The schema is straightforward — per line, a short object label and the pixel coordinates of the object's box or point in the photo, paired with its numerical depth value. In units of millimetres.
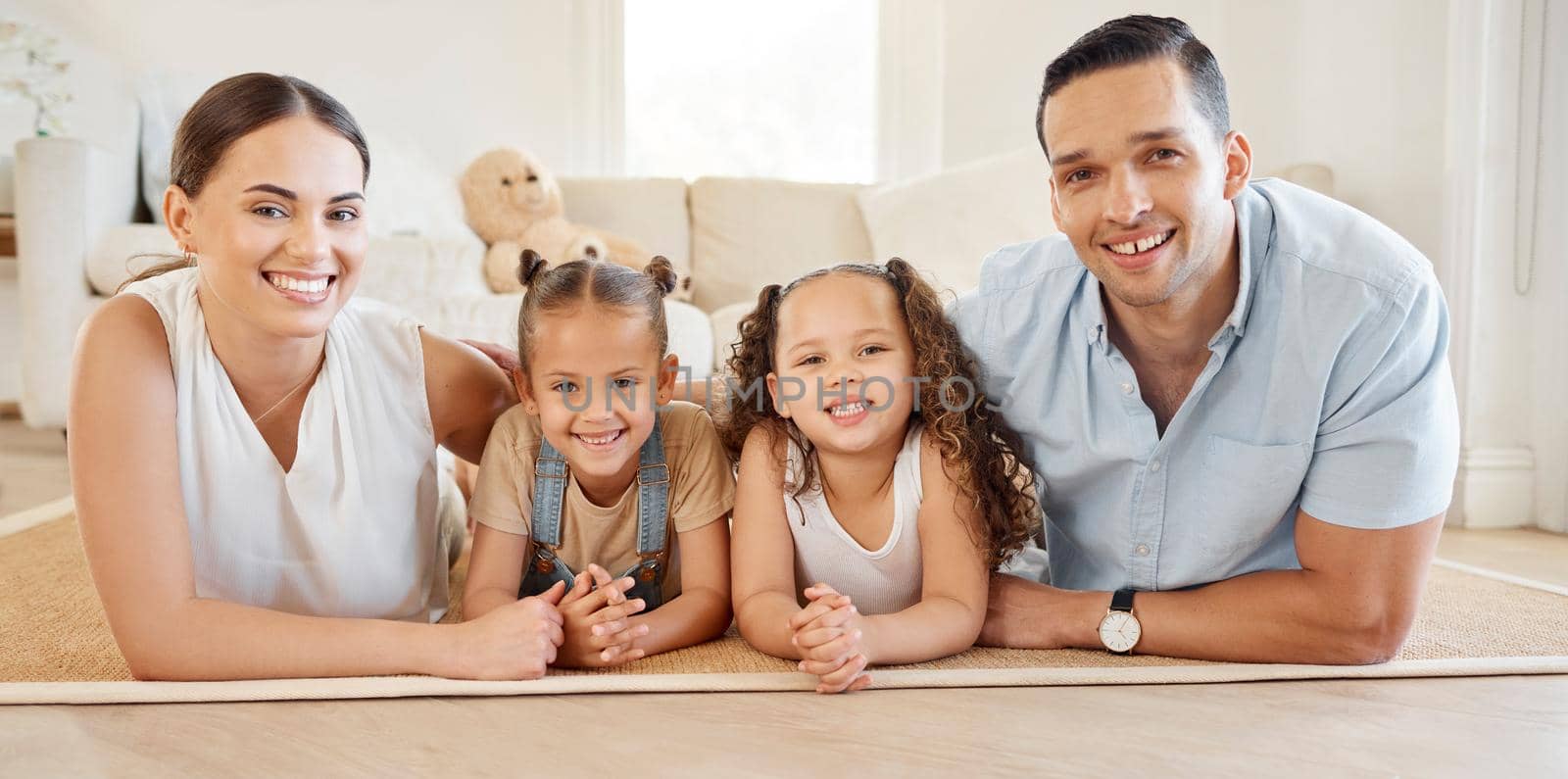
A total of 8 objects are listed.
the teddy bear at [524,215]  3072
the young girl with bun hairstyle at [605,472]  1378
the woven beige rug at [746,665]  1136
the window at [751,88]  4395
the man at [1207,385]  1172
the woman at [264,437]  1157
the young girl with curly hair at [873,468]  1360
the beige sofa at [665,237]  2559
